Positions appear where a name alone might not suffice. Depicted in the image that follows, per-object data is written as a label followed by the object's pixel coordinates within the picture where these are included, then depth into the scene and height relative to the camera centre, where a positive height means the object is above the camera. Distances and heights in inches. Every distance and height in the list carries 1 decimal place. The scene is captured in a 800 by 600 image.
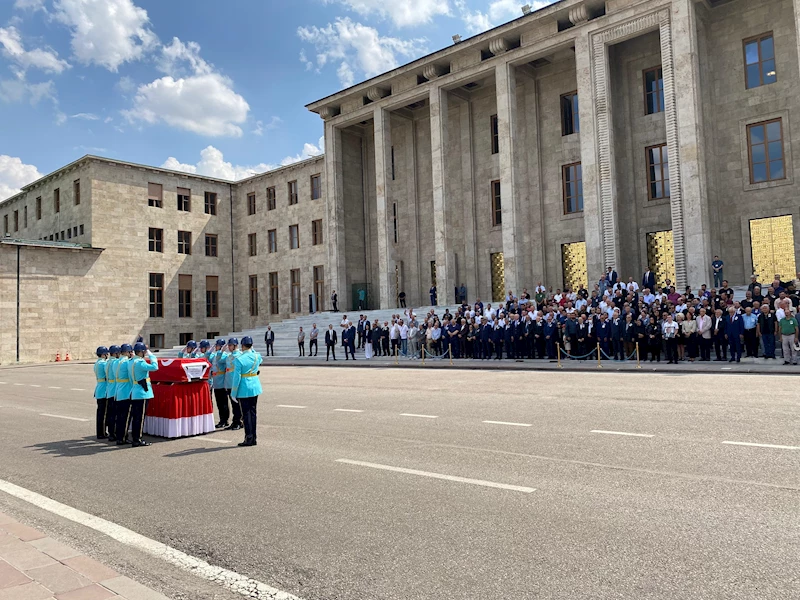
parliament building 1111.0 +316.2
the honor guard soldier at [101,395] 415.2 -36.5
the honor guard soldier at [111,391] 412.2 -33.8
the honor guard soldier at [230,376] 399.2 -28.3
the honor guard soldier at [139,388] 394.9 -31.6
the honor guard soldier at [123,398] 394.6 -37.4
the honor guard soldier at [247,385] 365.1 -29.7
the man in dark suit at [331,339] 1182.3 -15.2
